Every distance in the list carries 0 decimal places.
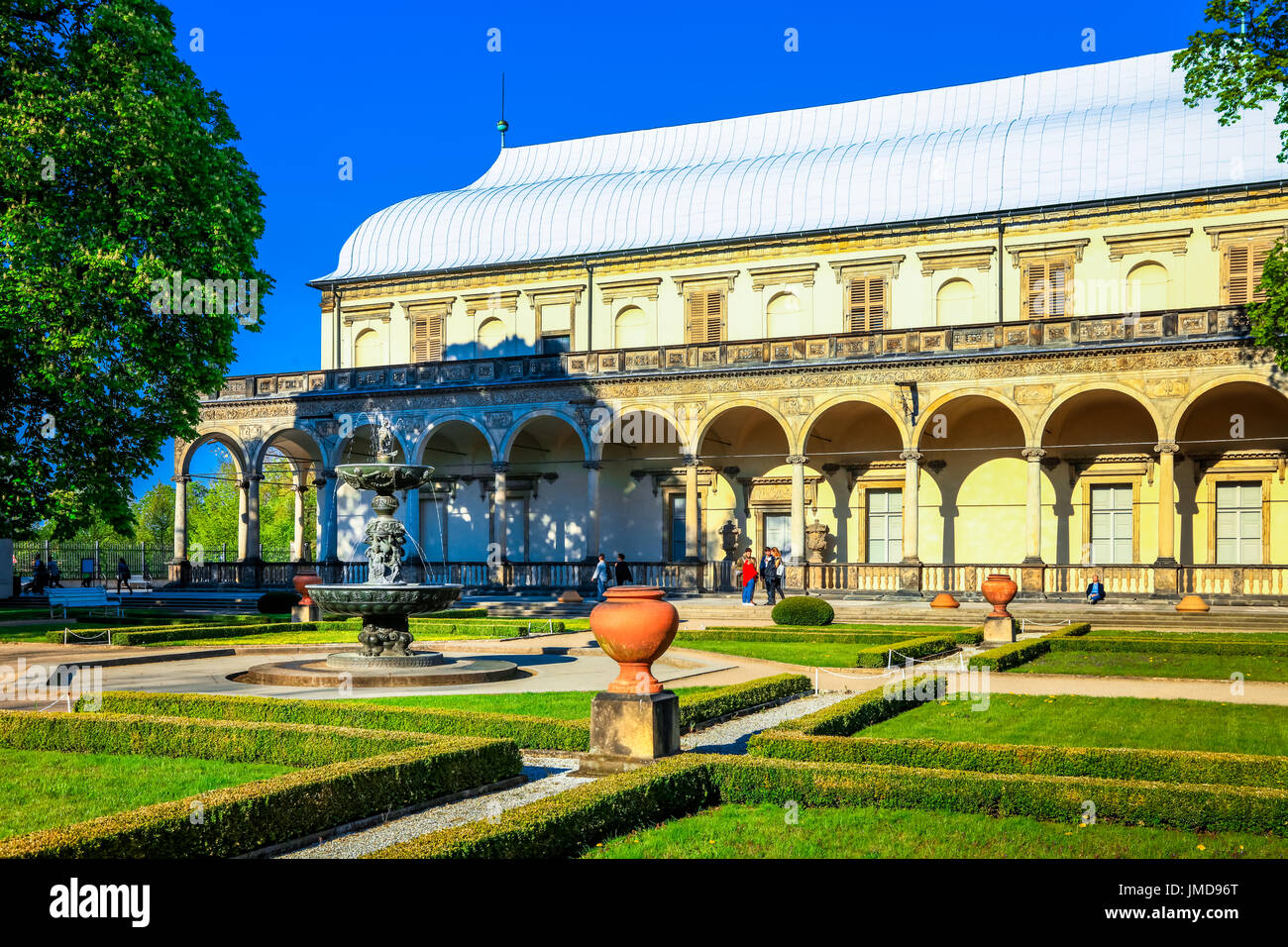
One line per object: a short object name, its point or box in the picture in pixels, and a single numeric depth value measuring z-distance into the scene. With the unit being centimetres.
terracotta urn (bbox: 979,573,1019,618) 2358
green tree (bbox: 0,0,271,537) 2300
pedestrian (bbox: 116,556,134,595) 4406
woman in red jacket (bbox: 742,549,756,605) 3209
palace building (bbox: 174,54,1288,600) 3394
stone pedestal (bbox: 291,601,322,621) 2878
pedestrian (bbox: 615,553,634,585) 3369
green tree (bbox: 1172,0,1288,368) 2275
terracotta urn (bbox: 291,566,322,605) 2994
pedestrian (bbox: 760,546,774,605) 3178
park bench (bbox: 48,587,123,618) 3030
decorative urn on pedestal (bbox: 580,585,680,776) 990
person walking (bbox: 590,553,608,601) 3522
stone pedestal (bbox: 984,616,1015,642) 2319
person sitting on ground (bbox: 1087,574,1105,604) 3097
